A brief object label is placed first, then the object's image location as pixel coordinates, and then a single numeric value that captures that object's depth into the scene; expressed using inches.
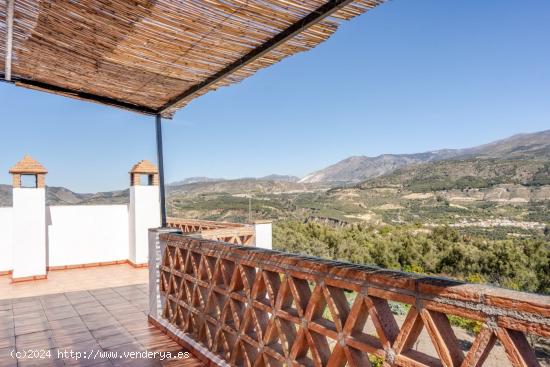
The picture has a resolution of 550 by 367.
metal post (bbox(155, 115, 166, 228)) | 159.9
